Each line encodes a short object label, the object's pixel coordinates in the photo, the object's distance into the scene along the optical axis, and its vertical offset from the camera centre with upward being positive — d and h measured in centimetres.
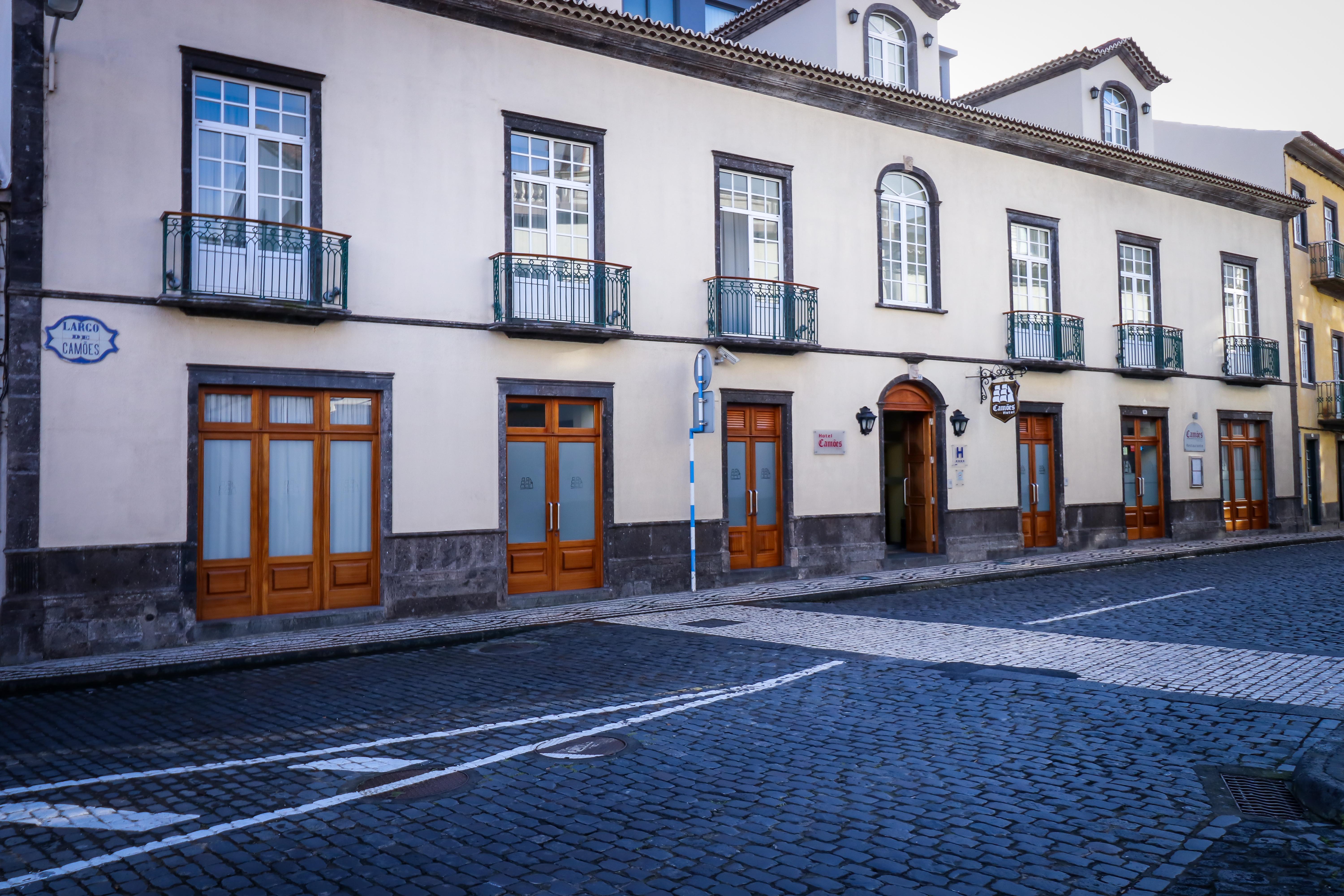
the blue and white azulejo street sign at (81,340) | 1066 +165
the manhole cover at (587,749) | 607 -162
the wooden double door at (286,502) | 1173 -13
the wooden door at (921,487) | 1891 -11
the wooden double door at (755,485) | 1628 -1
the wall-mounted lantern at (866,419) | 1753 +111
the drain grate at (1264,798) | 487 -162
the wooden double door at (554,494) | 1402 -10
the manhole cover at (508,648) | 1027 -168
